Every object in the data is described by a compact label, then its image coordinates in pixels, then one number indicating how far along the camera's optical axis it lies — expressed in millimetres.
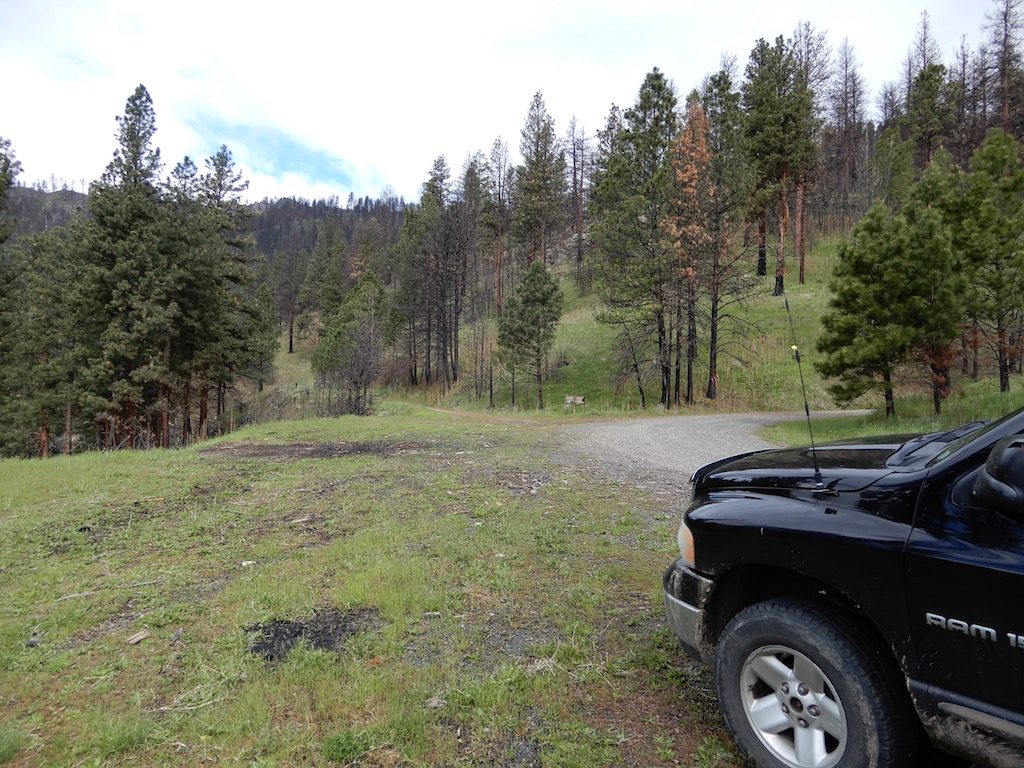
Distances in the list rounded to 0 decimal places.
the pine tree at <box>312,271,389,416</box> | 27047
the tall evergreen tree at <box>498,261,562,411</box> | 26484
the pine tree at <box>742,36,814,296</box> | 26812
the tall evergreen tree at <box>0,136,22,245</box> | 21953
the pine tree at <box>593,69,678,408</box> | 21969
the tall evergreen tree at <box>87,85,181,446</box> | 20031
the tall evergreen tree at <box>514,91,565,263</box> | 37344
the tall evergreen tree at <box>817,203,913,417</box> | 12570
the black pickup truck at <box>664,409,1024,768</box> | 1688
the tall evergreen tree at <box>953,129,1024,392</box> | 13297
